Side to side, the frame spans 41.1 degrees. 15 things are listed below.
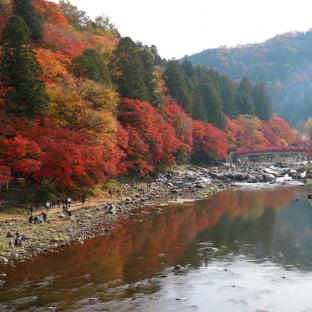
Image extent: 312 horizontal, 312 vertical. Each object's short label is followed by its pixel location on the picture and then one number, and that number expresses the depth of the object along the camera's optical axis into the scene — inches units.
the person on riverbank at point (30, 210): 1268.5
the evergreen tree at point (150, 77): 2566.4
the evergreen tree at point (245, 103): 4553.2
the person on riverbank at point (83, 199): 1526.8
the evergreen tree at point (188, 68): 4222.2
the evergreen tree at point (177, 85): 3110.2
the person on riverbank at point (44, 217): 1216.5
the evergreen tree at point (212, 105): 3604.8
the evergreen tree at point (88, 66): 1847.9
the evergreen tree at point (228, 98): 4242.1
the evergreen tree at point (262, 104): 4753.9
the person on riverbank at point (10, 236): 1001.7
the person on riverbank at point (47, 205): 1352.1
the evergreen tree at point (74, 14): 3120.1
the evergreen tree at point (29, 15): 2028.8
